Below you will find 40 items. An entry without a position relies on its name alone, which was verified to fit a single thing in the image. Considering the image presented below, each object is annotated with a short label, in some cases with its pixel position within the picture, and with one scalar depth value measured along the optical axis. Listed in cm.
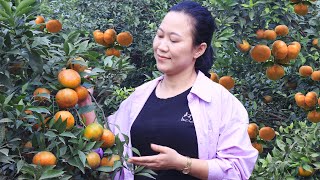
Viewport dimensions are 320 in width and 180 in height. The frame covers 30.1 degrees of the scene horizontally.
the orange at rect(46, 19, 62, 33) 236
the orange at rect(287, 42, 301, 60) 310
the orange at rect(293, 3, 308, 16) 320
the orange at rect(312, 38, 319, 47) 330
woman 204
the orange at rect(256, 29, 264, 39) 318
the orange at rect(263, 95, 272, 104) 389
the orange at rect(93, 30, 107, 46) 310
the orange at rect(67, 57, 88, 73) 188
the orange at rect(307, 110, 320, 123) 326
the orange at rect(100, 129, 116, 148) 184
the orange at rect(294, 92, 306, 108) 330
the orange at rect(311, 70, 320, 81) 330
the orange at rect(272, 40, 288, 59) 312
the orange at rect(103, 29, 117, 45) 313
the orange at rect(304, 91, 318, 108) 326
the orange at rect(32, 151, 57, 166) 166
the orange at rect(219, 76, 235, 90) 336
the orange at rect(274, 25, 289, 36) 318
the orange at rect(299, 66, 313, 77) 336
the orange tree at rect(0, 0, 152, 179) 168
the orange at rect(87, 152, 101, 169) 176
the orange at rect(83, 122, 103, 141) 179
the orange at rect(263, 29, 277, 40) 316
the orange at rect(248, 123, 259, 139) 341
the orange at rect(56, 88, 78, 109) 180
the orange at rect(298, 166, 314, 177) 290
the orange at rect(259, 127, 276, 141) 338
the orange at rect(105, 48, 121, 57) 315
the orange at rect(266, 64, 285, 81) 319
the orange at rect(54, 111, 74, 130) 177
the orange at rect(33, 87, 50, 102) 180
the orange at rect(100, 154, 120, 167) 184
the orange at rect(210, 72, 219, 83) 339
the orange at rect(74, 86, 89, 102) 187
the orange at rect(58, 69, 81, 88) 181
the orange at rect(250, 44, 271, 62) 309
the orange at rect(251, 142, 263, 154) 346
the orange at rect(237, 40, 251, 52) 319
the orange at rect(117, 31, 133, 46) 317
